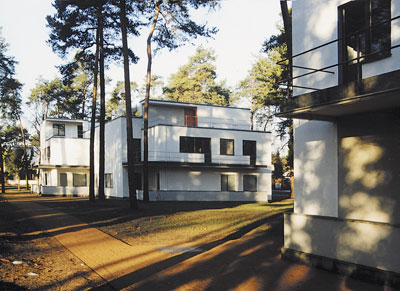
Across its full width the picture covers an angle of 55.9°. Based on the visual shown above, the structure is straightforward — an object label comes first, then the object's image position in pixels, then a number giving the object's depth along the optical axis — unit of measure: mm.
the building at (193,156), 31859
